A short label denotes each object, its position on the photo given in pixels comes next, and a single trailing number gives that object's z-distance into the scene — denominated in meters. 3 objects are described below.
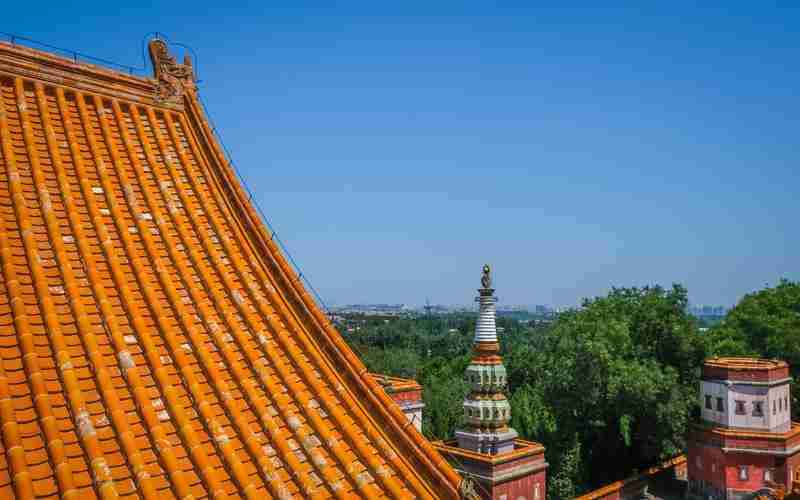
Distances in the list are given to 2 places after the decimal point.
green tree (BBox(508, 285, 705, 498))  27.84
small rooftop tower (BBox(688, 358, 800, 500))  24.73
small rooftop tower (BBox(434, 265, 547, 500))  16.86
